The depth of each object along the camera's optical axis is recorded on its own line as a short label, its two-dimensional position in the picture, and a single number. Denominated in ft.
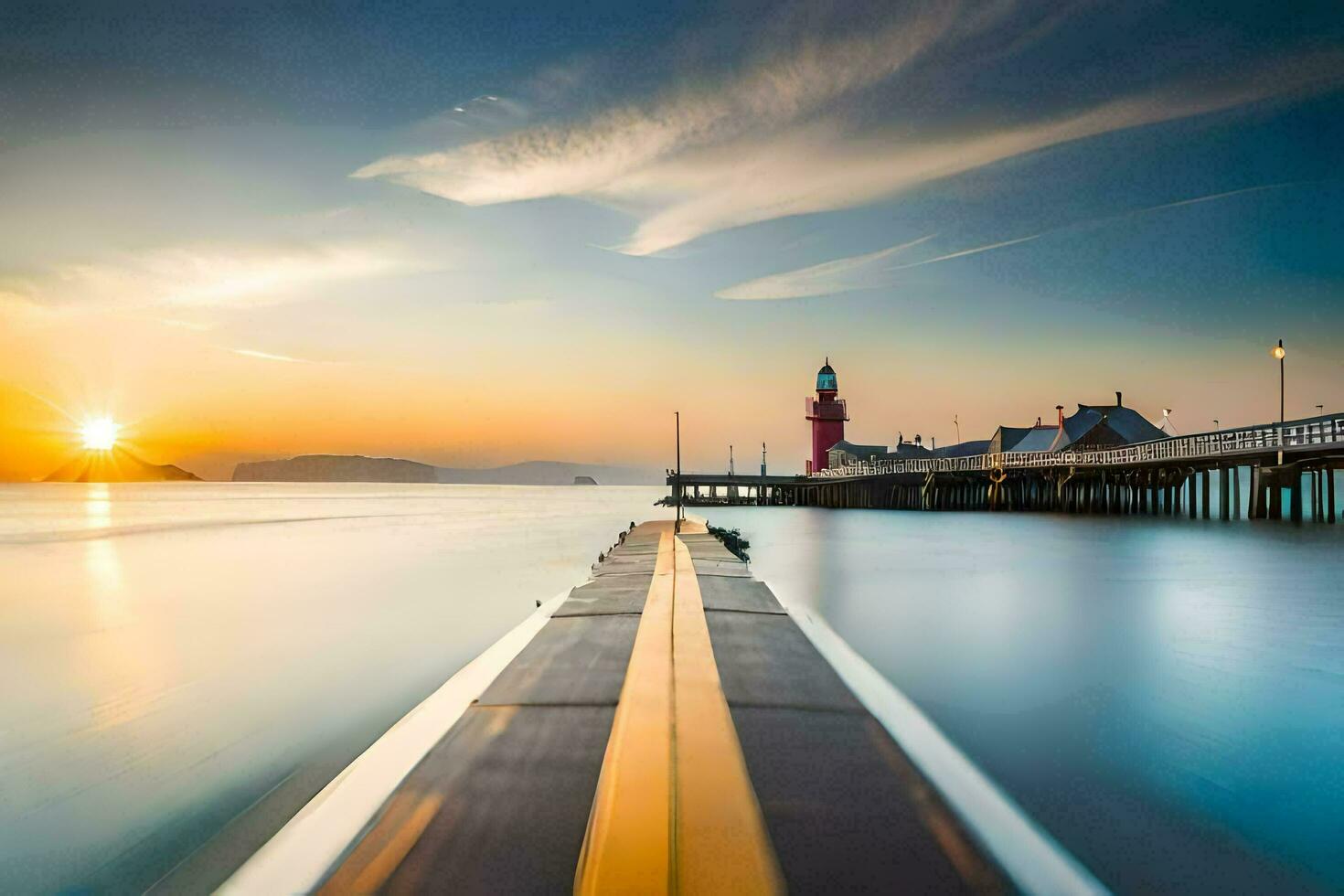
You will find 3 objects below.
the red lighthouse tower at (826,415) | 291.17
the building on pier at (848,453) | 293.84
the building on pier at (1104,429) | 208.03
